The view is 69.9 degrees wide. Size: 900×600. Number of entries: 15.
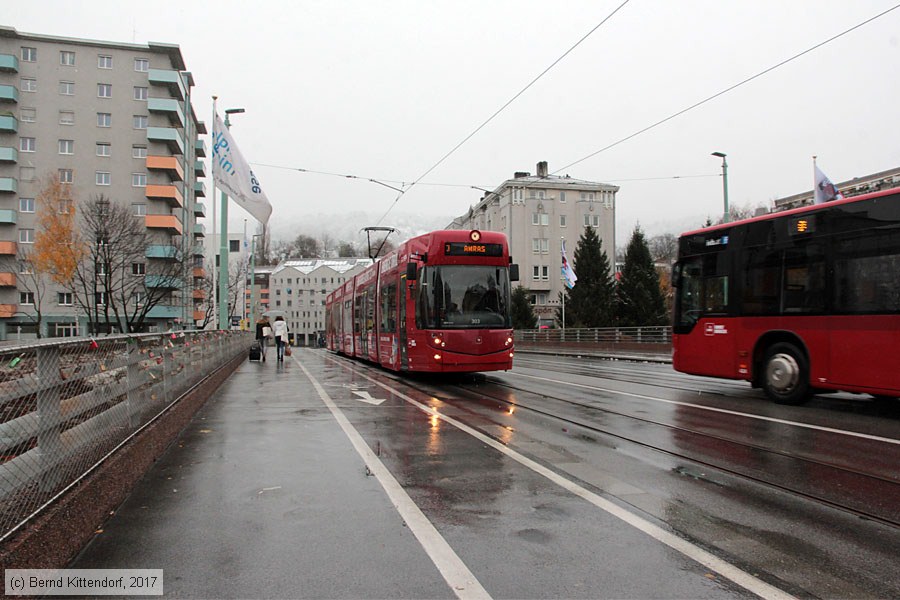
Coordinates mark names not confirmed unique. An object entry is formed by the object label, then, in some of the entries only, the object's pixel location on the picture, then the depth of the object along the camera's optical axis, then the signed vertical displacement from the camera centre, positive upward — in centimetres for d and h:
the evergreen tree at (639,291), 4591 +185
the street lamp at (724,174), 2741 +603
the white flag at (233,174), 1977 +458
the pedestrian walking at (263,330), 2602 -42
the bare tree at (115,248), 3009 +368
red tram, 1423 +35
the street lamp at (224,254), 2454 +256
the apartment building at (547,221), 6856 +1054
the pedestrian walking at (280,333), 2510 -54
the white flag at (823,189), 2111 +415
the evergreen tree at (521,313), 5575 +38
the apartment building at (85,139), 5381 +1606
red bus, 925 +25
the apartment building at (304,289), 13550 +634
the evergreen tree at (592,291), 4859 +196
